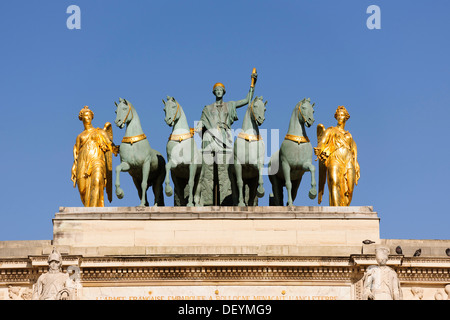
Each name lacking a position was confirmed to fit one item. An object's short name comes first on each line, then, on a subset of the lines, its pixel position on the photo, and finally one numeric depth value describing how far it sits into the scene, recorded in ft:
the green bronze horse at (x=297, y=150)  155.63
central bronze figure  159.22
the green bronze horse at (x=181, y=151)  157.38
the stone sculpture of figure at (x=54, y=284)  126.72
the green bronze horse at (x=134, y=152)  157.48
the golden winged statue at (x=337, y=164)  158.71
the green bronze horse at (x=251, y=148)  155.94
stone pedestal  151.94
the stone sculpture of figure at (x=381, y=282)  126.00
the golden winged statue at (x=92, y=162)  159.94
